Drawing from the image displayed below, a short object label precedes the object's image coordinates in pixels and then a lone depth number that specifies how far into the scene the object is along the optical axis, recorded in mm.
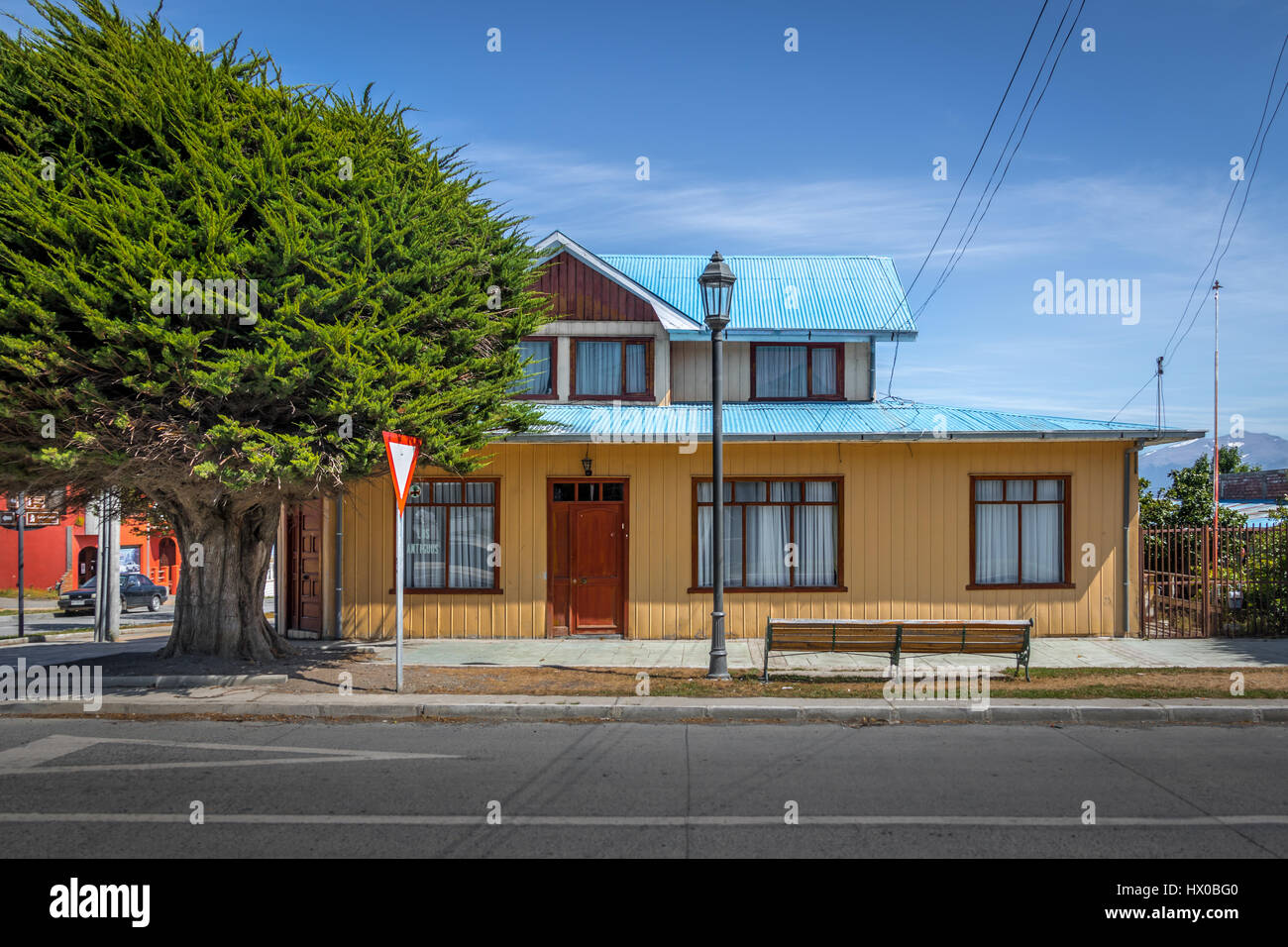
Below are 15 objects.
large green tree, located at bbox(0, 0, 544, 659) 9398
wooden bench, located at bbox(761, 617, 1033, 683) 11250
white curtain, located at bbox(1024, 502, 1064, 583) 15719
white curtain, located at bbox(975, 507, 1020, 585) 15727
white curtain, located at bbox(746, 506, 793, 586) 15812
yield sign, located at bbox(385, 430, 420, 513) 10070
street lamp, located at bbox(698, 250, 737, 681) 11414
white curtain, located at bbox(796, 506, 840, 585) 15788
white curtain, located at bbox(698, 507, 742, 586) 15734
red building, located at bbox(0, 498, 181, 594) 39531
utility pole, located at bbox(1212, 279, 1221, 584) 28619
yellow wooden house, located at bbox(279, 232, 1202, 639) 15578
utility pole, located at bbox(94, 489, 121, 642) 19906
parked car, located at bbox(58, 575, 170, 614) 30797
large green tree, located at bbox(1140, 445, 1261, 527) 27766
